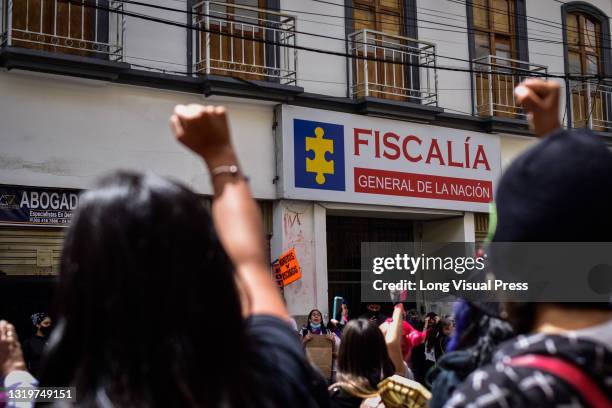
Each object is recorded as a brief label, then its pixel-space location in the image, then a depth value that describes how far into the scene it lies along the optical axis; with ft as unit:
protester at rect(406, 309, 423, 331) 43.27
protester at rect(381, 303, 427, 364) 23.62
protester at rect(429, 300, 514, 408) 8.66
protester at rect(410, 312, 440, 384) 36.88
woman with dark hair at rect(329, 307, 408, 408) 13.96
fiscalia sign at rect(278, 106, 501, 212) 44.09
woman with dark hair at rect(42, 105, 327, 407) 4.35
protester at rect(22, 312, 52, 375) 29.53
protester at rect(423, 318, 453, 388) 34.53
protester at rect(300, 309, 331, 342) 37.69
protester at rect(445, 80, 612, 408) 4.34
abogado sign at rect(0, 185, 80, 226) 36.14
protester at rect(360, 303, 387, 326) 40.82
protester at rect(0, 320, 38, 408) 9.45
